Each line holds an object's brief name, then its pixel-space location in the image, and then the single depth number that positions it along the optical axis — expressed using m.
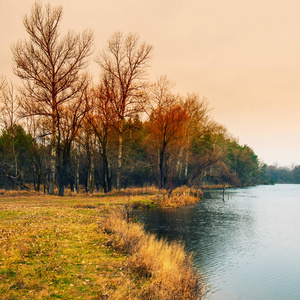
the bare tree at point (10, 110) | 36.34
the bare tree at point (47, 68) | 29.38
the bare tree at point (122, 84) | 34.03
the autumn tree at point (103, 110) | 34.47
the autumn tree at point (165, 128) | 41.00
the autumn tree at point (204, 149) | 50.95
